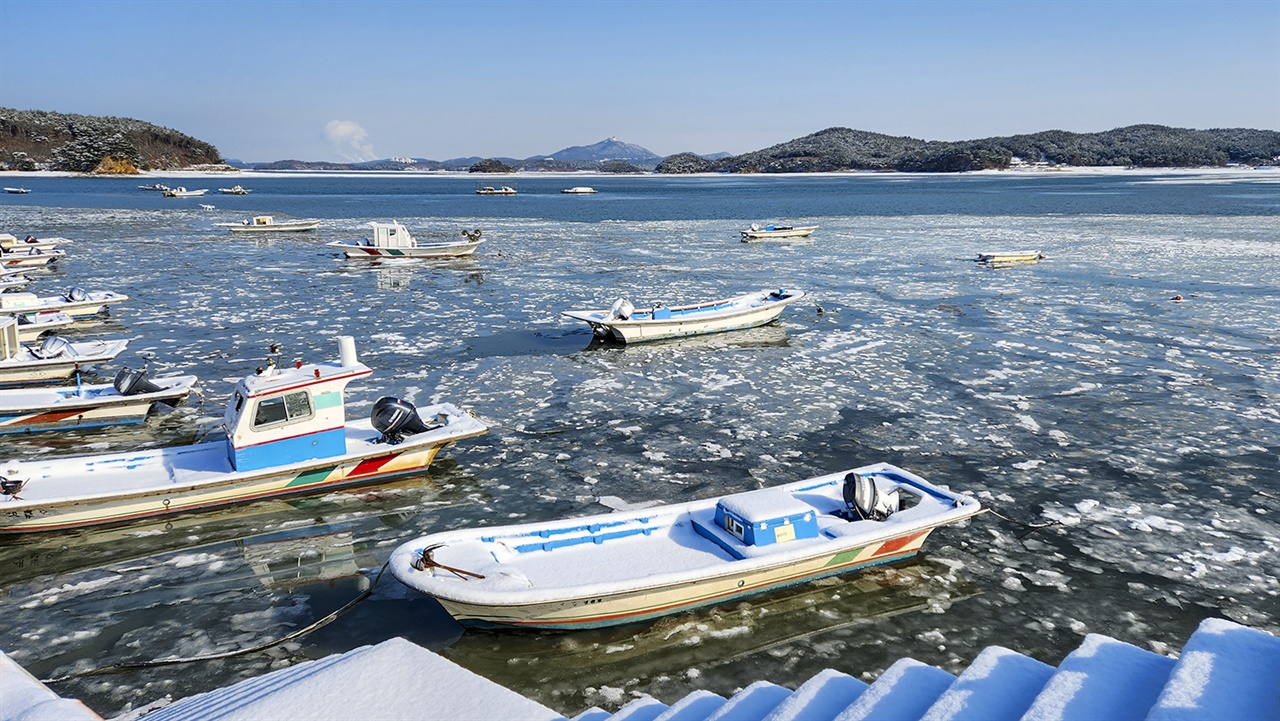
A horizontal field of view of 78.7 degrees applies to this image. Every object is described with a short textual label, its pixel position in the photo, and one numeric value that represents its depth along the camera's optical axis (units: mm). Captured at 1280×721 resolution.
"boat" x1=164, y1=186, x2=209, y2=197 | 110625
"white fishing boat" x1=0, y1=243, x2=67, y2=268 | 39969
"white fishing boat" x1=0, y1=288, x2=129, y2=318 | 26109
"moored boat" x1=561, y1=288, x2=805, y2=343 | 24922
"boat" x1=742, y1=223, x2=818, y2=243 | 57375
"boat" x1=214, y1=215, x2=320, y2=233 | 60375
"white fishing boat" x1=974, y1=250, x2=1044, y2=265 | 42438
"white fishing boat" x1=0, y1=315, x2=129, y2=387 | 19844
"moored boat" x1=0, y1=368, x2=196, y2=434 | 16938
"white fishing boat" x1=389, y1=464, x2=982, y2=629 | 9664
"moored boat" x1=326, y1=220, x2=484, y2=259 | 44750
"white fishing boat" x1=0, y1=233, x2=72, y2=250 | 42691
